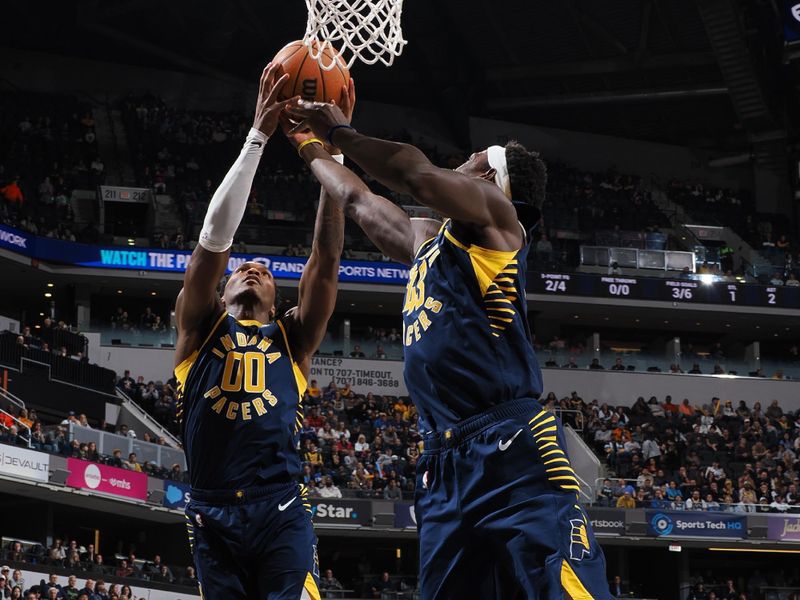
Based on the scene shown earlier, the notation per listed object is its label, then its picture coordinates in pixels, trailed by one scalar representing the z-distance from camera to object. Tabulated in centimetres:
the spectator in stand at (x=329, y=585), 2603
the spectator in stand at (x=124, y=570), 2358
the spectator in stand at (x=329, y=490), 2684
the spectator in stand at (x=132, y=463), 2550
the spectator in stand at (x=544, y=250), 3819
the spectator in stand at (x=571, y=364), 3575
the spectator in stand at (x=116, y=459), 2522
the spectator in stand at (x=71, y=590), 2055
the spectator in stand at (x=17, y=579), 2042
